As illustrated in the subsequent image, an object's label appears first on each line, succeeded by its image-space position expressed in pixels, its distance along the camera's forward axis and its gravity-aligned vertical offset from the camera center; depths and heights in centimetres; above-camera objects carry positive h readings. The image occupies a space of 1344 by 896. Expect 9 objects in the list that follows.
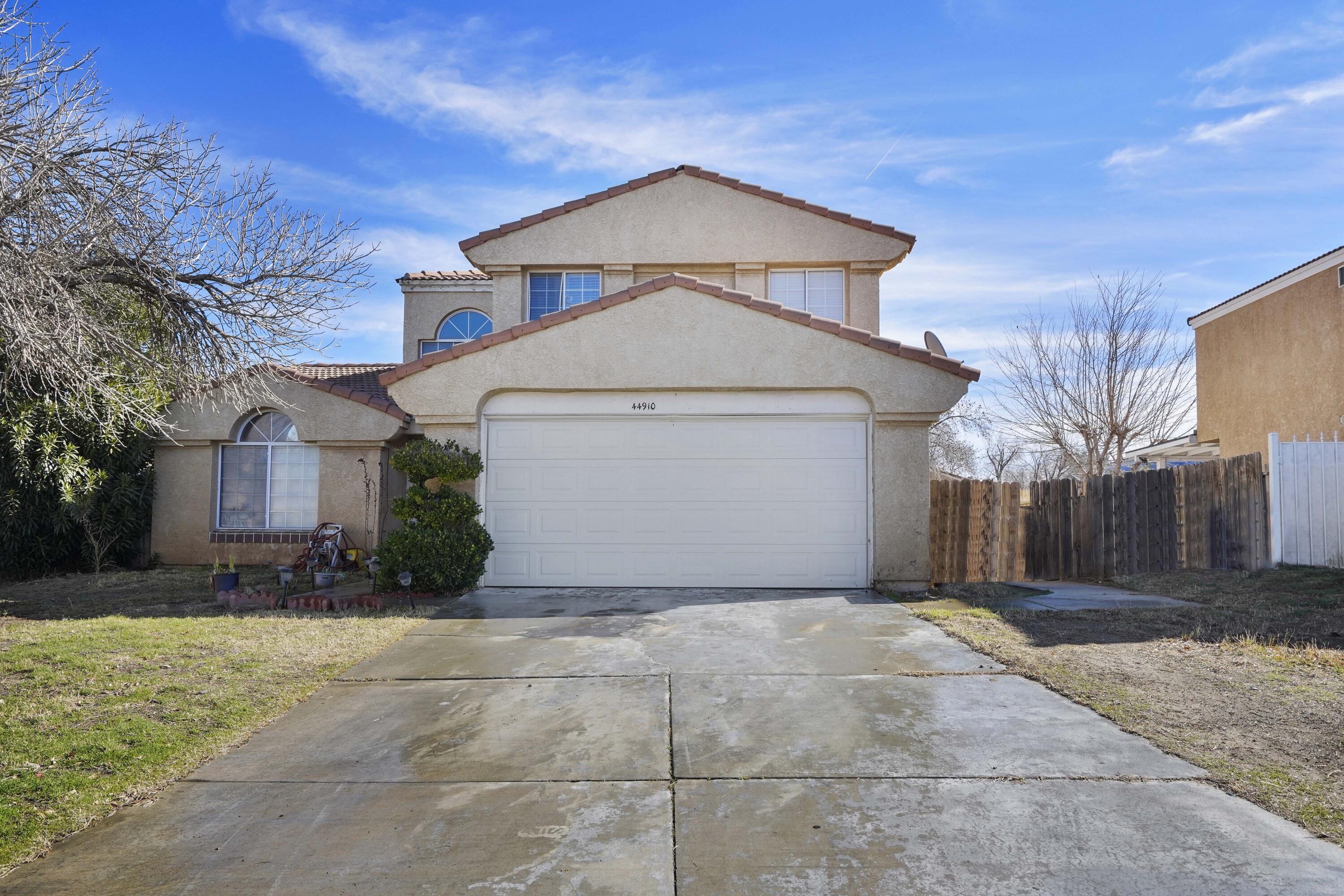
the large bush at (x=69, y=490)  1338 +2
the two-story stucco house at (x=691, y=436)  1111 +82
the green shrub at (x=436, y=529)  1038 -45
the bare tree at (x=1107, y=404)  2434 +285
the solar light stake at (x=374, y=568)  1076 -99
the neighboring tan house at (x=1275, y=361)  1848 +347
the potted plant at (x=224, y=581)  1094 -118
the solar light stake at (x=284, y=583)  1013 -111
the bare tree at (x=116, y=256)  714 +244
